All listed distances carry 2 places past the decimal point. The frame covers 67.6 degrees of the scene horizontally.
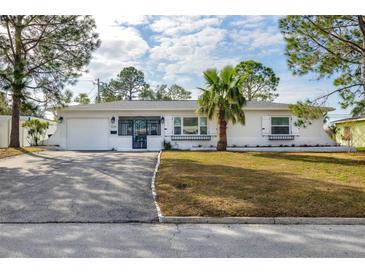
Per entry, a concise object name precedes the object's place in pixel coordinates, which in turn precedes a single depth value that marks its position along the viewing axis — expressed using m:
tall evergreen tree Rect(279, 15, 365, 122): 10.95
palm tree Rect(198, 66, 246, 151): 15.34
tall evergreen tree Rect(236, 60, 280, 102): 34.34
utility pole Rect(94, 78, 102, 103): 41.28
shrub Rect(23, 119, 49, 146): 19.41
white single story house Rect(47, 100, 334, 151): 18.16
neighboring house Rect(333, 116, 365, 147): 24.25
